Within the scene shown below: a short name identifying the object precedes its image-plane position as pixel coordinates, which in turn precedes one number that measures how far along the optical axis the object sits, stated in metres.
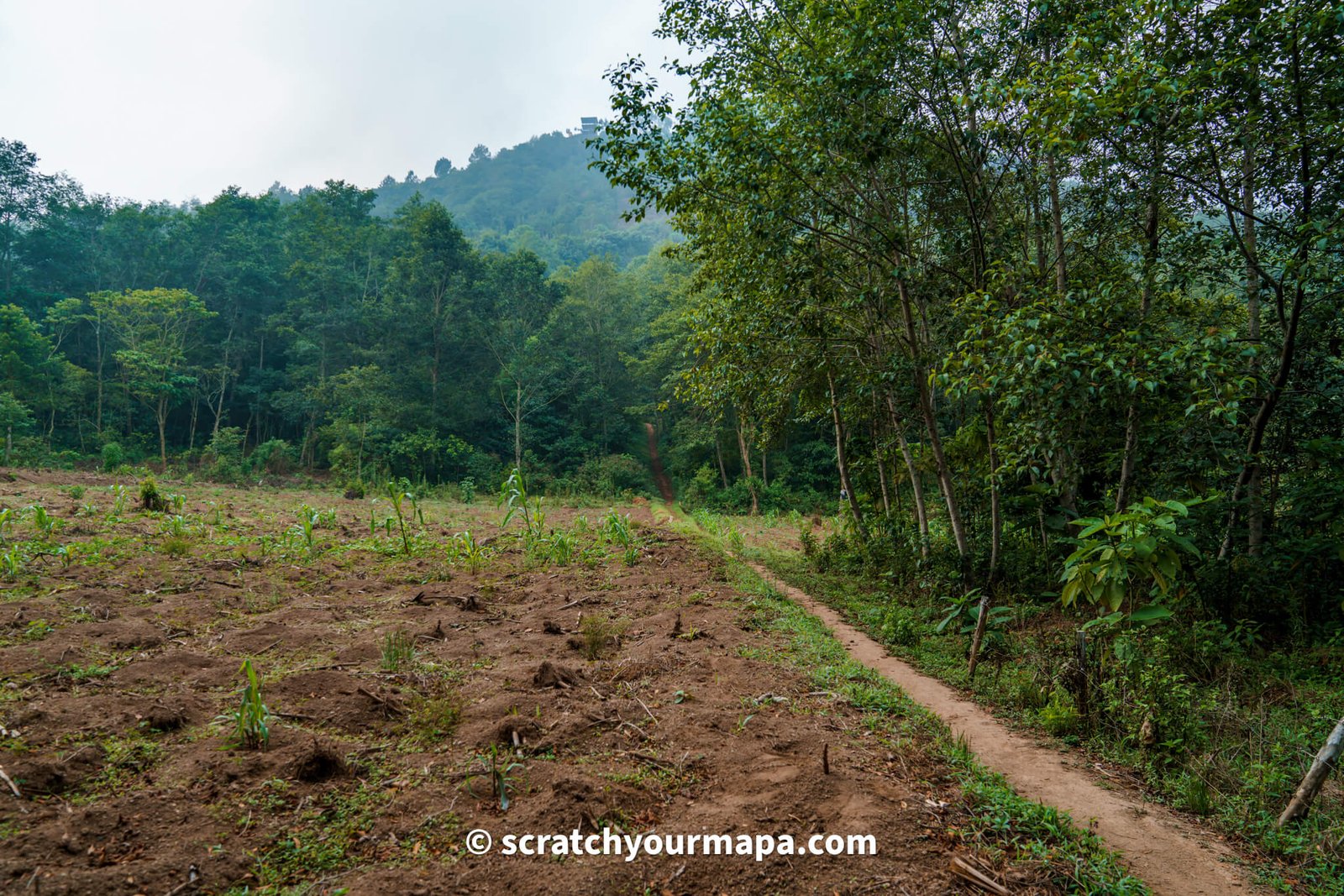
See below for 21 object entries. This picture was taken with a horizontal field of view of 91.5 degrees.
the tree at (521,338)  29.97
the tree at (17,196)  33.09
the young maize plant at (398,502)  9.01
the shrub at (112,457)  24.66
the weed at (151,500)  11.22
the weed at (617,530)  10.16
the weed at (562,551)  8.91
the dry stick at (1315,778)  3.01
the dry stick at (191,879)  2.25
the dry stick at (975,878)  2.62
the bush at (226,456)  25.17
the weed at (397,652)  4.54
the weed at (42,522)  7.56
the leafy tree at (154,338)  27.38
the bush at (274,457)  28.63
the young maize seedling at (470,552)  8.34
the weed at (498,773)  3.01
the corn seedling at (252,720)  3.21
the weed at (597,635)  5.26
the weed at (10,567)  6.12
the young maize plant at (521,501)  9.10
